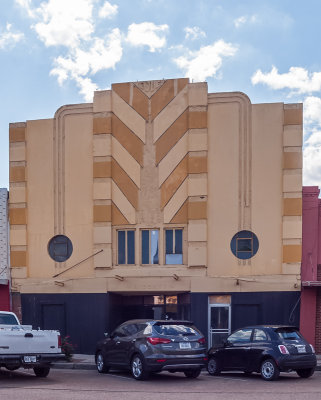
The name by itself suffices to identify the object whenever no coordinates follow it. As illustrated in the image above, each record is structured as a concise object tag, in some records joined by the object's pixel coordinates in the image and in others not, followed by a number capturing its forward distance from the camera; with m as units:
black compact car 16.45
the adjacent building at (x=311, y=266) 24.22
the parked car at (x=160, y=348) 16.19
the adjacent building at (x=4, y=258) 26.72
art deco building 24.81
